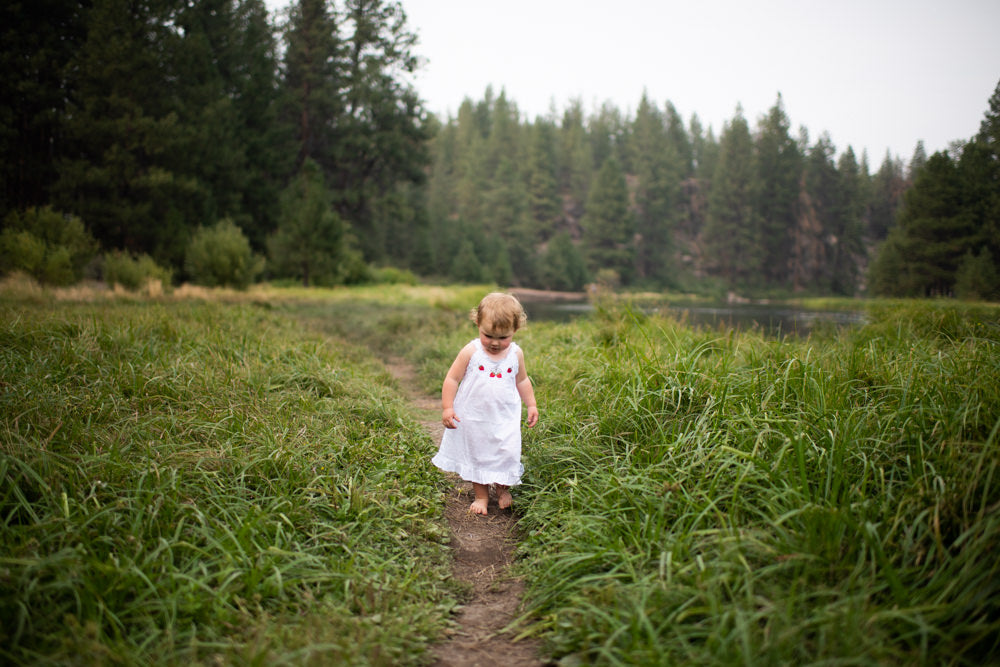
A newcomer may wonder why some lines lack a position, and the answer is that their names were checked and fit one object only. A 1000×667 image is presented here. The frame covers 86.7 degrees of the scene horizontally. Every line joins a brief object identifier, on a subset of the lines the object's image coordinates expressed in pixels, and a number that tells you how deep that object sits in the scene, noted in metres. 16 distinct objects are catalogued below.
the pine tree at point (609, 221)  58.44
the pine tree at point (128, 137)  18.16
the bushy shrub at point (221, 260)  17.19
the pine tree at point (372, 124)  33.59
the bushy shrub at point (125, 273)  14.22
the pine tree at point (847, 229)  38.56
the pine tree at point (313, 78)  32.16
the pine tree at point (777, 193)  51.88
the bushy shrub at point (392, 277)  29.56
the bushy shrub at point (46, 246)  11.92
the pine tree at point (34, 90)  16.86
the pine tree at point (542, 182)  61.28
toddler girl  3.02
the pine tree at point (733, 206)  55.19
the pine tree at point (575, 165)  69.19
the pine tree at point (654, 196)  63.28
